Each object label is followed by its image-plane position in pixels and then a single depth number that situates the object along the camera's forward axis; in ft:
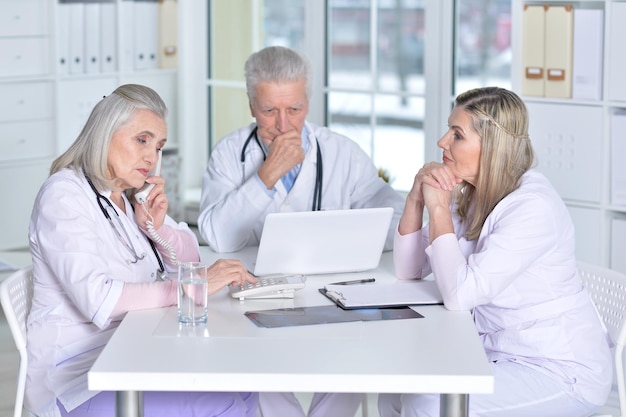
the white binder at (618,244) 20.07
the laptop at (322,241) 13.01
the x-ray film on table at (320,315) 11.37
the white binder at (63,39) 27.18
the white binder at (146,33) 29.10
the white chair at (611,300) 12.79
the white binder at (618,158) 19.84
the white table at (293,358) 9.62
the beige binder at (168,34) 29.68
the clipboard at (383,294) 12.14
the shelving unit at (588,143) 19.74
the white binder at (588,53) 19.82
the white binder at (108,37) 28.15
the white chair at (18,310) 11.70
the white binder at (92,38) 27.84
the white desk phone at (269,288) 12.32
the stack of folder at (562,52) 19.95
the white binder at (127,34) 28.61
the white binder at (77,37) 27.45
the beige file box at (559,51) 20.18
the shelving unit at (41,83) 26.30
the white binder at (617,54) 19.47
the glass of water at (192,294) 11.23
